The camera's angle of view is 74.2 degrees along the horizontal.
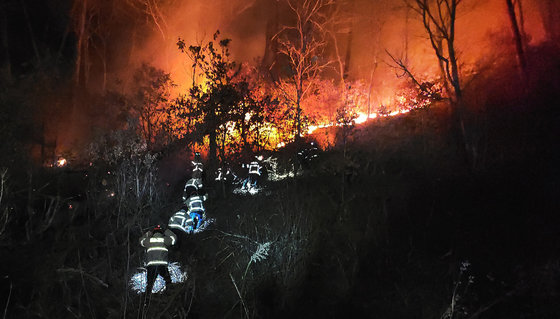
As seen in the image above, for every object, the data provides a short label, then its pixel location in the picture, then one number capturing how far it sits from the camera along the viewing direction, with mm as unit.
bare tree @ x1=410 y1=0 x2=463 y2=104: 12367
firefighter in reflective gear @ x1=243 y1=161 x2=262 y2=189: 13922
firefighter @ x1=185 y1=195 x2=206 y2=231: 10688
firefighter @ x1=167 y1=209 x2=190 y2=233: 8852
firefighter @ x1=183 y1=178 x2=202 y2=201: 11711
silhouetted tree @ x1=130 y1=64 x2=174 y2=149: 24150
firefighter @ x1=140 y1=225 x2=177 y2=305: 7156
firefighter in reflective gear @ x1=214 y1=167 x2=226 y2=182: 14727
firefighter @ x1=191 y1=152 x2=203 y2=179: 12242
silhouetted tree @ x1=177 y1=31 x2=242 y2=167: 14828
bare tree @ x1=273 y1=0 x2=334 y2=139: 20422
